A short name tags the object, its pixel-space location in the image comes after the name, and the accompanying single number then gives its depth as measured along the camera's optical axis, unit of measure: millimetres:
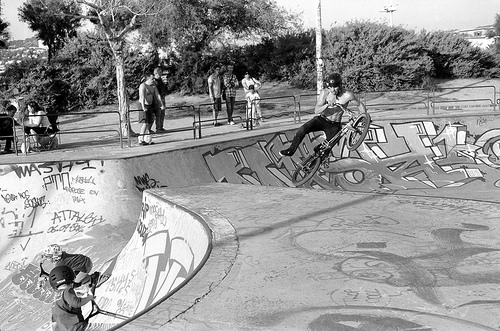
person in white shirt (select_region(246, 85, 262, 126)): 15391
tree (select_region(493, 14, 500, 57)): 42519
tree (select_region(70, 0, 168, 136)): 13117
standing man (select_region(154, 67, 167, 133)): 13312
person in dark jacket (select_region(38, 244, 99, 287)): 7164
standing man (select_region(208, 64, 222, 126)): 15141
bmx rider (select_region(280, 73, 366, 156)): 8484
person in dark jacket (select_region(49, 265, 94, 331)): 5102
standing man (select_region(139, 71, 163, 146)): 12242
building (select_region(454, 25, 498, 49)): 43300
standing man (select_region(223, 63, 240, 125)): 15164
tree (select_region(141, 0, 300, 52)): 23203
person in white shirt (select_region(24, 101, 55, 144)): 12078
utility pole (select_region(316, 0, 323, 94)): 18547
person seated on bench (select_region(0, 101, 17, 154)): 11883
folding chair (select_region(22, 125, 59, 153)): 11992
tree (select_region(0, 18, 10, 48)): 27550
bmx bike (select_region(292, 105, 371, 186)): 8562
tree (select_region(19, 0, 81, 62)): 30516
